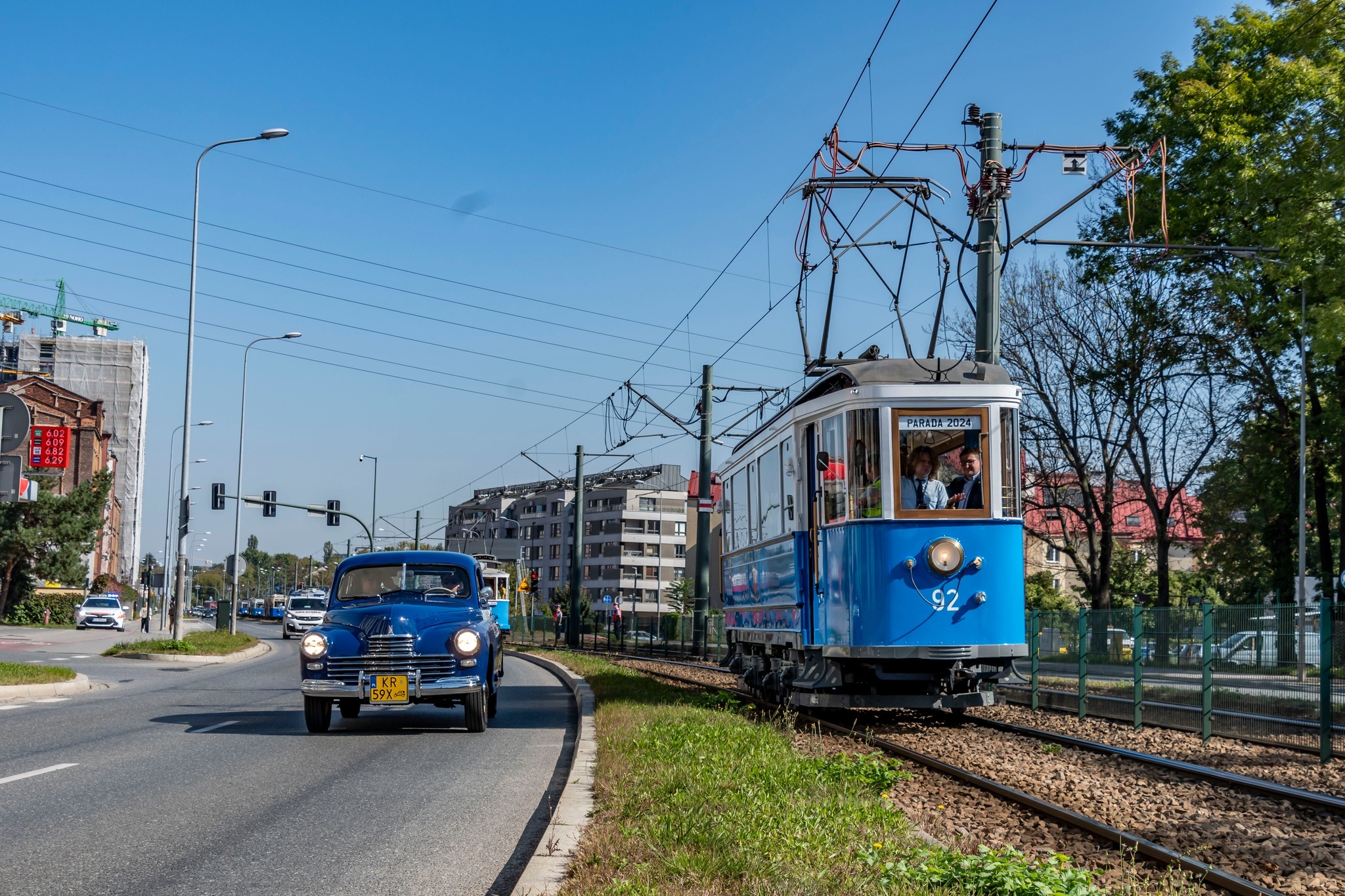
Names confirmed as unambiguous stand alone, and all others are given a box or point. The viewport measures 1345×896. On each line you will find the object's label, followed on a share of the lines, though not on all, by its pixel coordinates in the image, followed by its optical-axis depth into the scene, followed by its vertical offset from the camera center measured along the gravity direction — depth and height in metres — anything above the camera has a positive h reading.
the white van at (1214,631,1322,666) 13.74 -0.58
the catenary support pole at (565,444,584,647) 46.44 +0.88
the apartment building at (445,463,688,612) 119.75 +4.60
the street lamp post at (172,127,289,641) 31.52 +3.46
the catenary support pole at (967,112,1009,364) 17.12 +4.76
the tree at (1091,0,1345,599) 21.75 +8.15
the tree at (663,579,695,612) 84.38 -0.59
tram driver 13.24 +1.07
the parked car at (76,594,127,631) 56.72 -1.62
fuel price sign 67.06 +6.67
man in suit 13.30 +1.05
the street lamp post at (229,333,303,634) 48.97 +6.06
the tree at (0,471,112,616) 61.84 +1.82
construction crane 156.50 +31.34
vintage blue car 12.84 -0.76
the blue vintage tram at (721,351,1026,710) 13.10 +0.53
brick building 83.06 +10.05
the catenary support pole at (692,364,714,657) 34.28 +1.74
